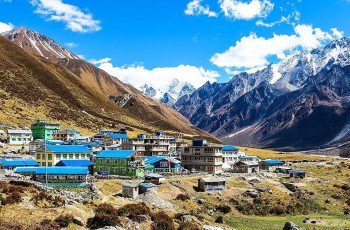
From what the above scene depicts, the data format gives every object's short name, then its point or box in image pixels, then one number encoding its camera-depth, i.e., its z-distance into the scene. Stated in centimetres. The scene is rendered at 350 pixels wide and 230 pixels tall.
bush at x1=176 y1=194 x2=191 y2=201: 9297
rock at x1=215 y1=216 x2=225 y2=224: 8277
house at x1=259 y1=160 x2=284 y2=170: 16650
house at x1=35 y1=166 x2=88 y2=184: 8400
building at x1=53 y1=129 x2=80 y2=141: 19025
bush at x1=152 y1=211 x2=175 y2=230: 6397
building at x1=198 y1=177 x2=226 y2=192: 10506
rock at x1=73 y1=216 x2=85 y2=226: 5725
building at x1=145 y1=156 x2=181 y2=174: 12662
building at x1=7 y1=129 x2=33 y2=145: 17338
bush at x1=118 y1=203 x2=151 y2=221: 6525
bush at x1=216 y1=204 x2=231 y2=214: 9406
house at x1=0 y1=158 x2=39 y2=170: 10027
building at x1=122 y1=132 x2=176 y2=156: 15788
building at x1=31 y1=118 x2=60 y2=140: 18450
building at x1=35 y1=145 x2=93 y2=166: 11438
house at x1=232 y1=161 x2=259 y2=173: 14138
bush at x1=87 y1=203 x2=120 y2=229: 5756
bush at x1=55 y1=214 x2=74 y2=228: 5492
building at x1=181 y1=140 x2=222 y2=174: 13512
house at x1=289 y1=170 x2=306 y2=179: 14025
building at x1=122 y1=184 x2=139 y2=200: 8569
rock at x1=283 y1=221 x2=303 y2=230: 7881
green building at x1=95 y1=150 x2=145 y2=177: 11356
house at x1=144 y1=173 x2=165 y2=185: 10102
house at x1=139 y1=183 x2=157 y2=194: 8906
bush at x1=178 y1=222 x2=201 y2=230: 6650
